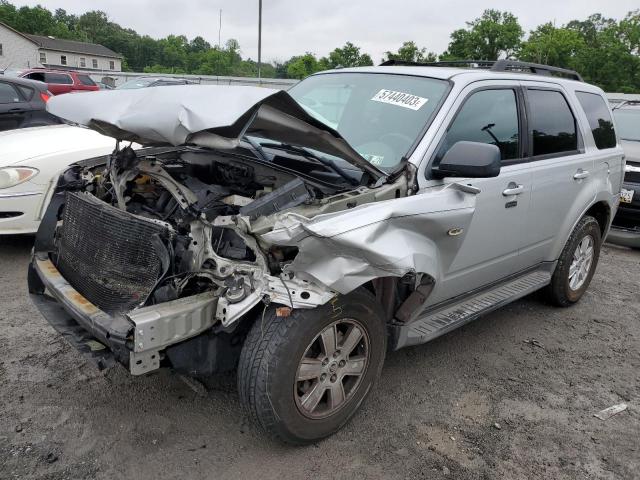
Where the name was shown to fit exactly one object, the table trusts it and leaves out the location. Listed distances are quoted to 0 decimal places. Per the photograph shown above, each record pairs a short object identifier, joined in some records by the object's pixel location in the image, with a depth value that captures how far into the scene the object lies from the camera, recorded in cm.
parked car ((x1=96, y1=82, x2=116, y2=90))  2339
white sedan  480
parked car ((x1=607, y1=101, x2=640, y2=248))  674
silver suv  245
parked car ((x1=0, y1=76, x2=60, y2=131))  742
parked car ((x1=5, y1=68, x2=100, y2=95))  1880
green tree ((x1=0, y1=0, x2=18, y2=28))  7688
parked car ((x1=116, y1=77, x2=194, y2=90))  1803
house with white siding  5962
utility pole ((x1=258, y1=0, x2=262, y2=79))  3077
